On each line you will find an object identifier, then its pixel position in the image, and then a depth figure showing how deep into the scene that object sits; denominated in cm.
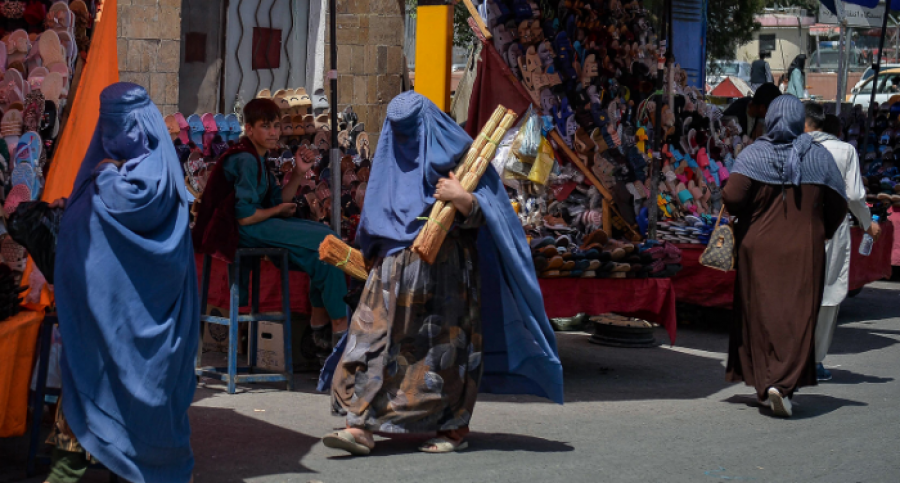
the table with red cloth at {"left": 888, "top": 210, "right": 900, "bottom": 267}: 1245
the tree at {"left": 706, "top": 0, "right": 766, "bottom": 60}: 2450
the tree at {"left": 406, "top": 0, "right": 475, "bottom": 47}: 2367
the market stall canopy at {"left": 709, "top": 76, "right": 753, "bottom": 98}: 2638
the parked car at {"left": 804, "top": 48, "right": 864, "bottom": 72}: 4531
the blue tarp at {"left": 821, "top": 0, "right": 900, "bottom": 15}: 1256
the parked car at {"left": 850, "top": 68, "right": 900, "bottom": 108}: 2336
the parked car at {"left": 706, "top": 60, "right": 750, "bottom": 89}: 3452
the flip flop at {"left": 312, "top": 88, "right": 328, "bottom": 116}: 1188
